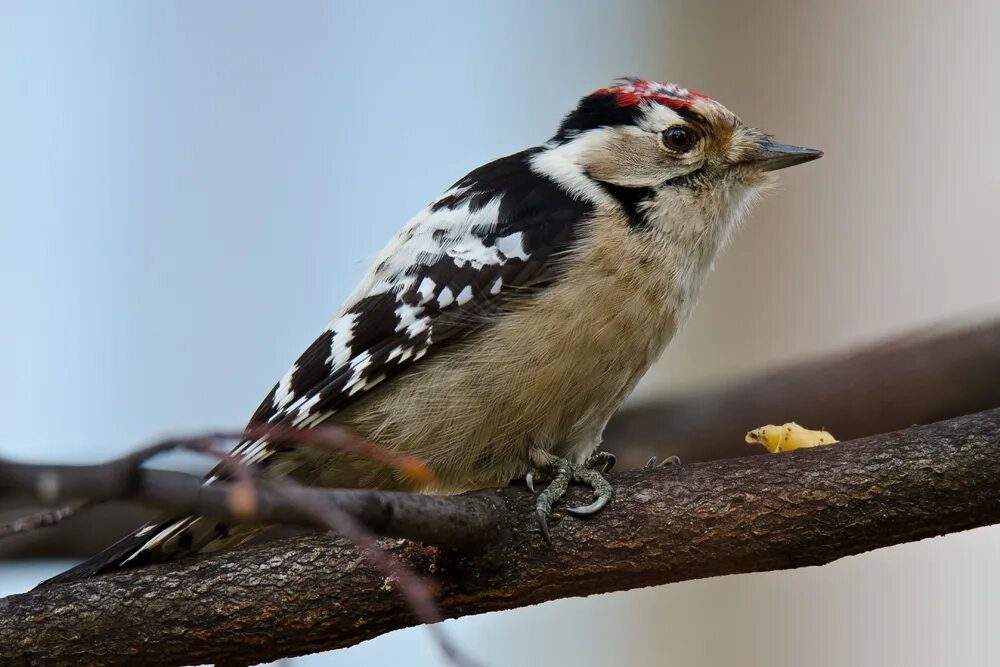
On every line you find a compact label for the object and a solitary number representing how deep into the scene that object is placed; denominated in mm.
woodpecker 5473
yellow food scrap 6082
